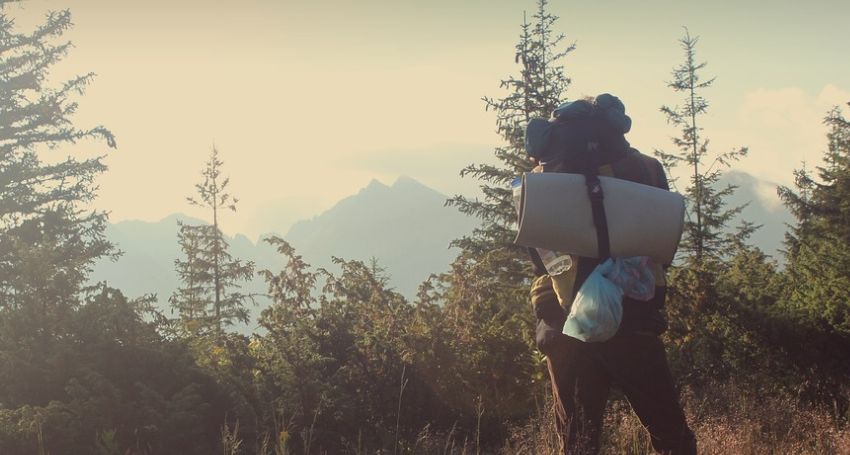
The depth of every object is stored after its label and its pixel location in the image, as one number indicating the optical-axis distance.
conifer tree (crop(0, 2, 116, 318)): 19.47
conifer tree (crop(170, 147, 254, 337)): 29.06
